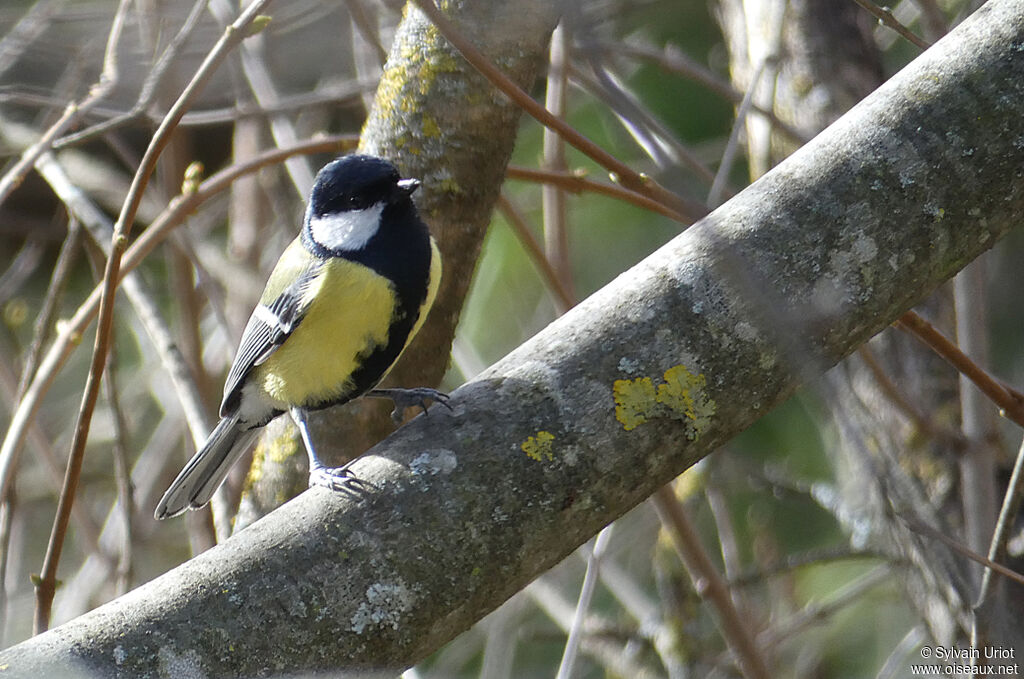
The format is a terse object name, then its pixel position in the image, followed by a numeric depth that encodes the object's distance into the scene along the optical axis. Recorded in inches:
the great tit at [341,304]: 198.7
